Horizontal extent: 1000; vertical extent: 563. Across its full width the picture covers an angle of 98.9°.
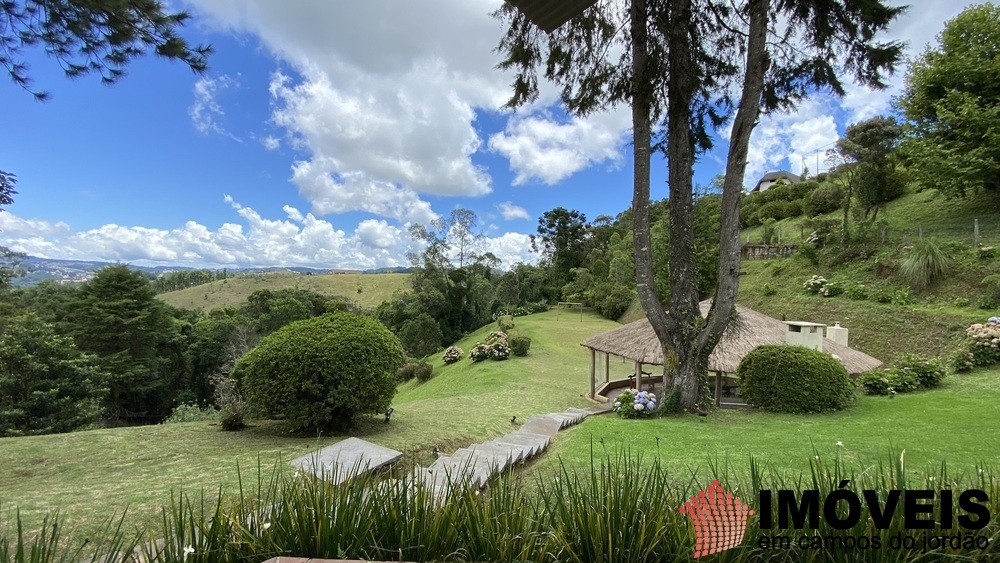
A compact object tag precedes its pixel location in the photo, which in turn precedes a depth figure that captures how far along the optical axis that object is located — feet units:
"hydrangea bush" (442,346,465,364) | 65.10
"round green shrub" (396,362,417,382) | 62.59
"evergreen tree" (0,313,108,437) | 39.11
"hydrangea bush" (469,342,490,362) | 57.57
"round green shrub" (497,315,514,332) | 80.24
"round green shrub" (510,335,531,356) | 57.95
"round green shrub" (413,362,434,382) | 59.77
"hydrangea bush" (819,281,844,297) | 48.65
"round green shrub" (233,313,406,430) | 17.80
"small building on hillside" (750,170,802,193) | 169.60
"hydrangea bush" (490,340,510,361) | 56.18
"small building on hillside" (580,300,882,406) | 29.68
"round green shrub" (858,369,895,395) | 27.58
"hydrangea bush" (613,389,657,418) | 24.07
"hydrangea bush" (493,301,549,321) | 111.04
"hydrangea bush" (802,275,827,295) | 51.29
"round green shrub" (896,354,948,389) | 27.53
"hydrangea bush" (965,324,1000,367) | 29.71
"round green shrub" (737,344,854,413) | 24.48
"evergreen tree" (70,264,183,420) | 71.15
